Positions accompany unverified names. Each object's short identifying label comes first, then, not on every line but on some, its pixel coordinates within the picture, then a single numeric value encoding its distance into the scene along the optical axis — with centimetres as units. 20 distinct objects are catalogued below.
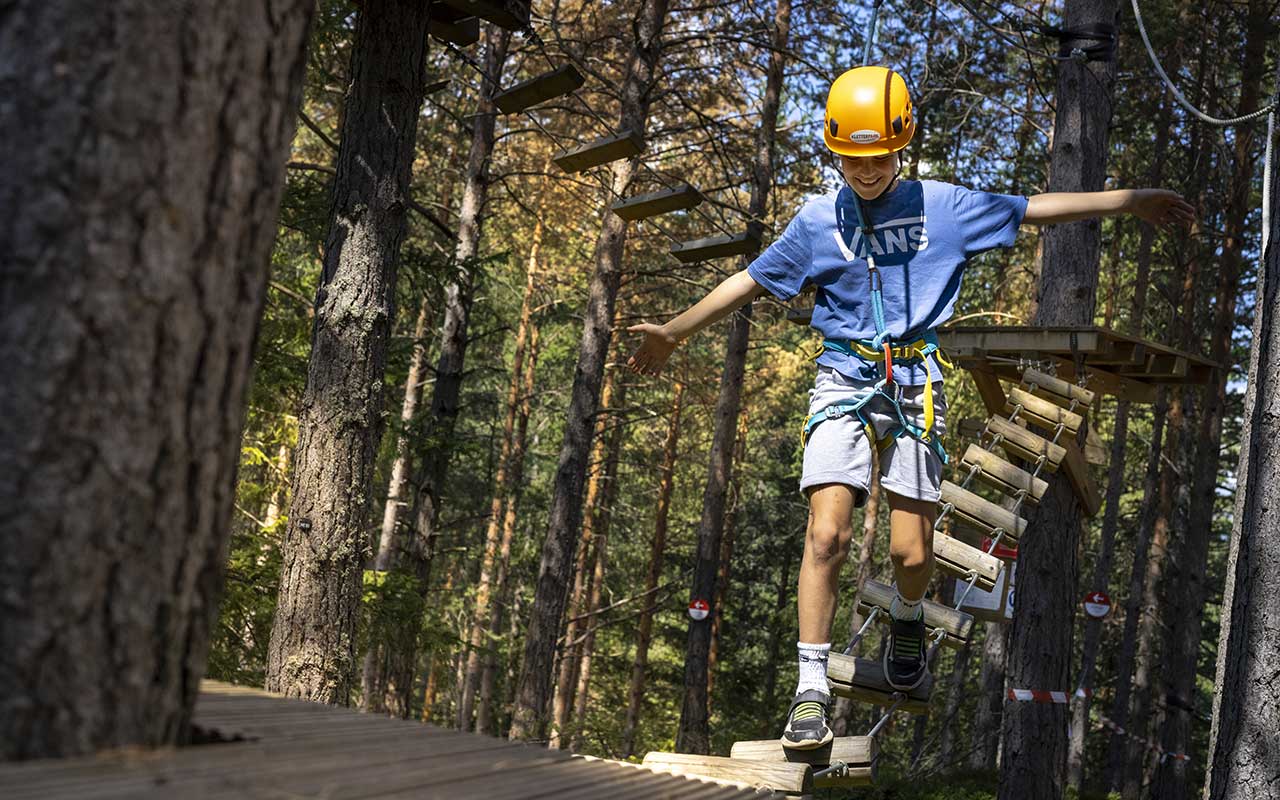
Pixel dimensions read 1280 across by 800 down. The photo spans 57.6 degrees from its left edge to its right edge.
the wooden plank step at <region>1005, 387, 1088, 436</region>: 663
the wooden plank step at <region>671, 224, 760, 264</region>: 909
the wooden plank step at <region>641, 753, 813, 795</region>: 352
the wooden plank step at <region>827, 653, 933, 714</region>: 471
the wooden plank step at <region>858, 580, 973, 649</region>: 512
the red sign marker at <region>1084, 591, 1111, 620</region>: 1541
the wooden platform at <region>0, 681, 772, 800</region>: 145
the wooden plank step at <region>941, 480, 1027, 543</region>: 607
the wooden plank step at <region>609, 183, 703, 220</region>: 859
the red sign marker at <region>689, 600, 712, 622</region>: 1596
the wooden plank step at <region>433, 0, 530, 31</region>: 623
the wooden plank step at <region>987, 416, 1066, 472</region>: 655
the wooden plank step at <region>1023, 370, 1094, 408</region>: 671
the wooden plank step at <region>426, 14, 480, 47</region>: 666
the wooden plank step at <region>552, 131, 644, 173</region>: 815
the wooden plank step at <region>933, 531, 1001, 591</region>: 575
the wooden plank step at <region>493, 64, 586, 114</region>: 753
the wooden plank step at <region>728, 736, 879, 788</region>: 404
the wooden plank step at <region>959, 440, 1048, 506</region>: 640
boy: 414
